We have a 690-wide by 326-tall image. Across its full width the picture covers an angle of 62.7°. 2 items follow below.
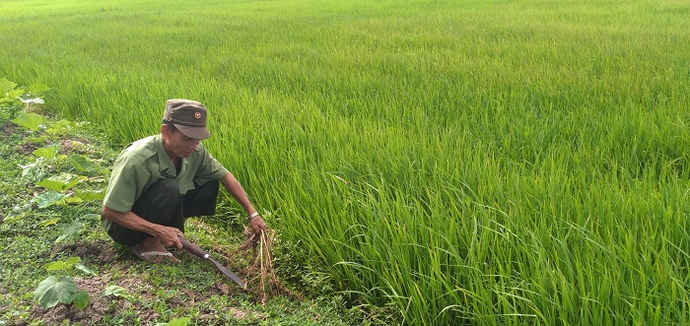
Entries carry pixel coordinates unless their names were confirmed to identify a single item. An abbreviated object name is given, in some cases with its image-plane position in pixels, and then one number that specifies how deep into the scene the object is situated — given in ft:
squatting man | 6.86
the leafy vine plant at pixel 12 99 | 13.88
